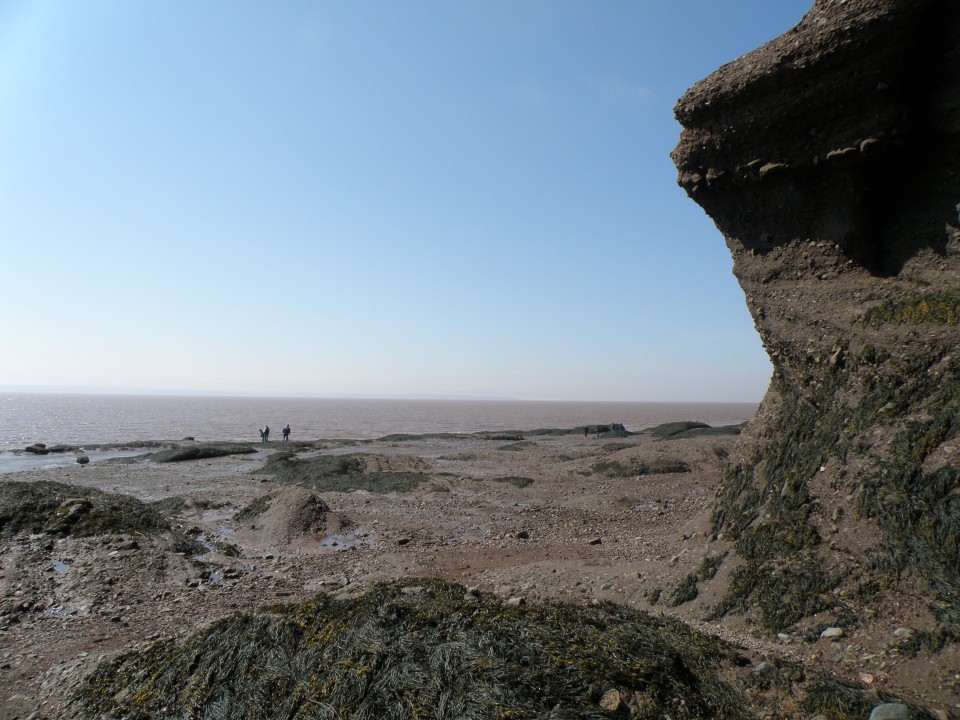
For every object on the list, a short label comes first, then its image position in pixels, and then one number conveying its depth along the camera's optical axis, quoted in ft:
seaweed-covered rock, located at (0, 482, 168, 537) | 38.06
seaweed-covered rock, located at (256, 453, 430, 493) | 67.72
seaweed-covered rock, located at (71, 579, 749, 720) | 15.02
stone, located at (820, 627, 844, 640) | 17.57
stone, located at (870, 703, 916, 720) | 13.05
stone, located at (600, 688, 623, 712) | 14.39
